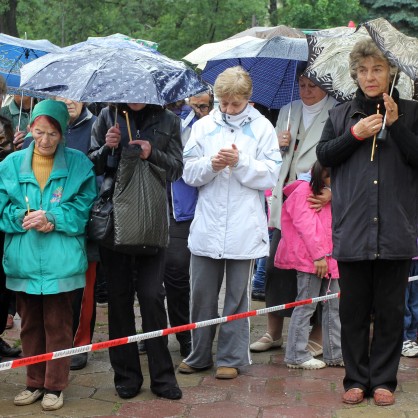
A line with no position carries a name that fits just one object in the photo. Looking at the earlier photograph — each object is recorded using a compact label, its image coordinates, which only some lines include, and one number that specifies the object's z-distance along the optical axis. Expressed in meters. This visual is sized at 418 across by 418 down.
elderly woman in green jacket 5.01
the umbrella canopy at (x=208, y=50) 7.53
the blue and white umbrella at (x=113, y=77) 4.67
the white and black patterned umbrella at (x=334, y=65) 5.74
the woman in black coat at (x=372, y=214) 4.89
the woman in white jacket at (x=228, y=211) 5.62
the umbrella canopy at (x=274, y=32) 9.39
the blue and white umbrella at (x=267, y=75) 6.82
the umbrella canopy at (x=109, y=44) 5.37
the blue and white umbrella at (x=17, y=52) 6.45
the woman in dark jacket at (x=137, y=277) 5.19
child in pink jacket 5.97
